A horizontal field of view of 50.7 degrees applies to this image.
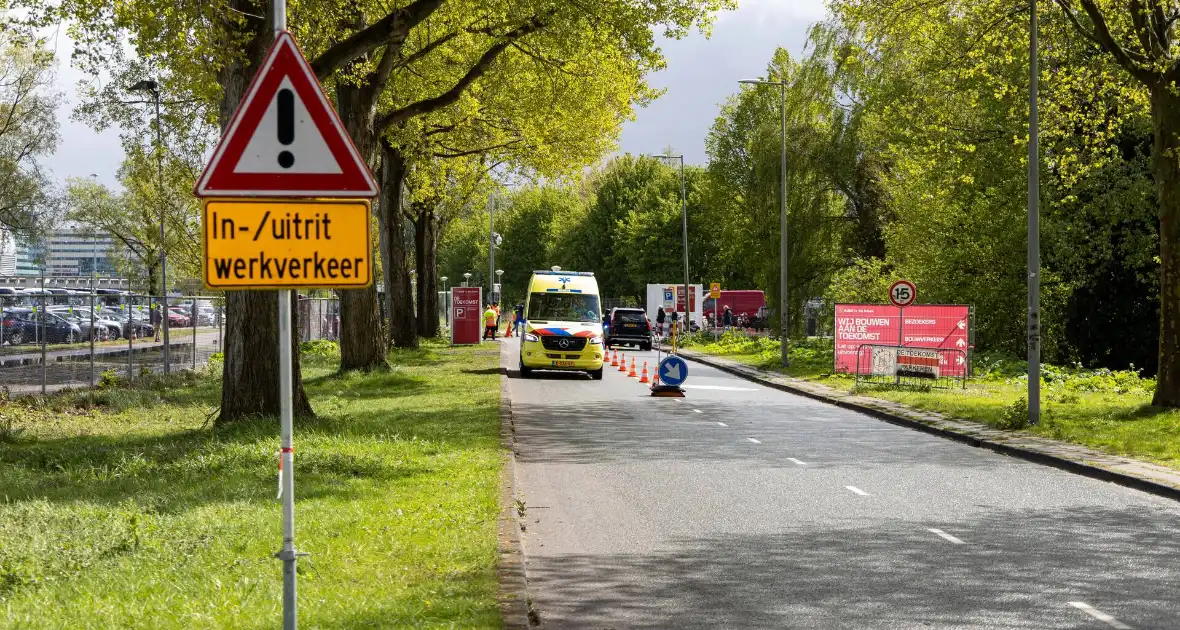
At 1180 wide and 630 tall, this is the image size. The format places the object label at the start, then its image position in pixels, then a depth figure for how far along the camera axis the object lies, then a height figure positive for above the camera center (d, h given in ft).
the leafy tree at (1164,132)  63.98 +8.93
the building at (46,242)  193.98 +10.74
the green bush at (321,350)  123.54 -4.51
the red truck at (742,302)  253.44 +0.89
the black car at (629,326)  163.84 -2.55
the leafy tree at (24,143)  163.22 +23.36
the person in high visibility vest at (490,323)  192.75 -2.45
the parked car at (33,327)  76.26 -1.20
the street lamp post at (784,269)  114.73 +3.45
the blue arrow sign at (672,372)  81.76 -4.30
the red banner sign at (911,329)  95.71 -1.89
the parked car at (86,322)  110.61 -1.35
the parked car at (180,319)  202.63 -1.83
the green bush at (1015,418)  60.08 -5.50
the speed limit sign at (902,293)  90.74 +0.93
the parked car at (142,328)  104.72 -1.72
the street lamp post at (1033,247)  60.34 +2.86
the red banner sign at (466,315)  156.97 -0.99
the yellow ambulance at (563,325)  100.27 -1.46
